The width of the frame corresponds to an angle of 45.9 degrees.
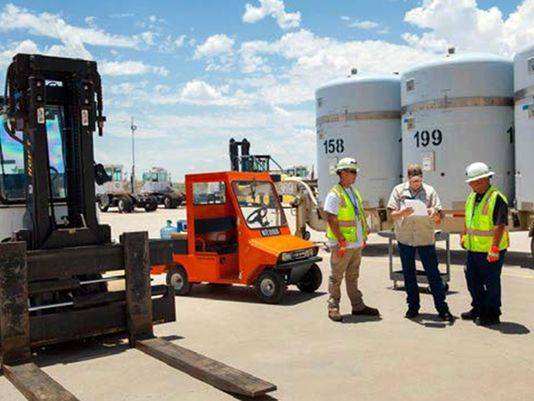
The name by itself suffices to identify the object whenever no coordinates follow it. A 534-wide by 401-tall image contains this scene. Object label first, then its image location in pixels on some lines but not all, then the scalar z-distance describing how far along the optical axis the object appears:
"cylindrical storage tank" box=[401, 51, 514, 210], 11.64
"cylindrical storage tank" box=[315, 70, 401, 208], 13.66
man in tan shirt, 7.00
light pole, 45.42
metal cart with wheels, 8.72
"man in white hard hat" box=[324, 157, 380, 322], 7.02
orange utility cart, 8.45
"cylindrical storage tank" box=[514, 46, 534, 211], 10.62
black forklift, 5.44
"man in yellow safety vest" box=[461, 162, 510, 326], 6.55
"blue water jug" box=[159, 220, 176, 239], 10.83
